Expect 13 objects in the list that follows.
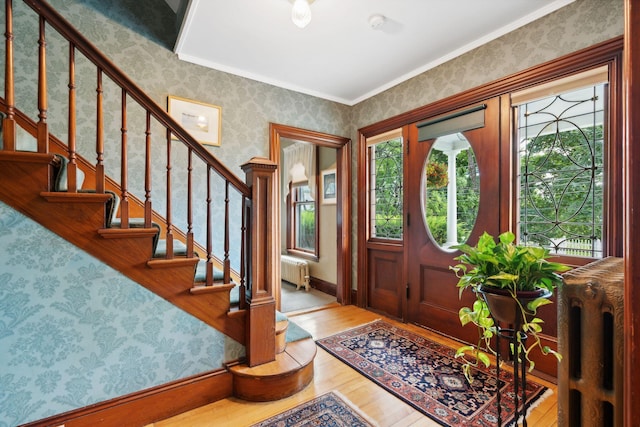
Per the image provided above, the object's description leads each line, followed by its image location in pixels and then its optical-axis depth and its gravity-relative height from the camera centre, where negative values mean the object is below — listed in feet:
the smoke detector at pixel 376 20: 7.01 +4.83
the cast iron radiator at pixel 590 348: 3.02 -1.51
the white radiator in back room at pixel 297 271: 14.76 -2.99
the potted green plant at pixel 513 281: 3.23 -0.79
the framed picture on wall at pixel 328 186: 14.07 +1.42
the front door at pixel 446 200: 7.90 +0.43
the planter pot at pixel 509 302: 3.21 -1.00
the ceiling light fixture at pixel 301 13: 5.93 +4.27
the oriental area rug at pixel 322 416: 5.19 -3.79
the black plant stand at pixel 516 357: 3.29 -1.71
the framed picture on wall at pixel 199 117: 8.55 +3.02
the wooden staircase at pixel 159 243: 4.41 -0.53
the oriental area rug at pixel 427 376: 5.52 -3.79
